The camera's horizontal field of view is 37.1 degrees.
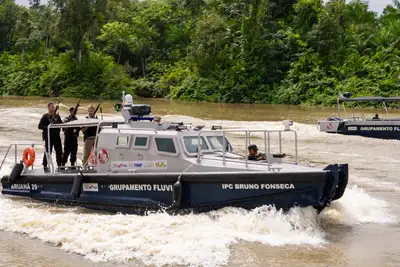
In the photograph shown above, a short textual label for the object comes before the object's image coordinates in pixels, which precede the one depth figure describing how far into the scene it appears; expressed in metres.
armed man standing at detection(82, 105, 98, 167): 13.35
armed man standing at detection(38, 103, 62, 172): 13.63
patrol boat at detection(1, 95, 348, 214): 10.44
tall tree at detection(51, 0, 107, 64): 50.12
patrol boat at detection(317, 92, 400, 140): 23.86
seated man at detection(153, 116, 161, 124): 12.41
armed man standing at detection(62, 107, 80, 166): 13.82
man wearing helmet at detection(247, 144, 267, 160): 11.88
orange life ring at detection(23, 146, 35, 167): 13.52
